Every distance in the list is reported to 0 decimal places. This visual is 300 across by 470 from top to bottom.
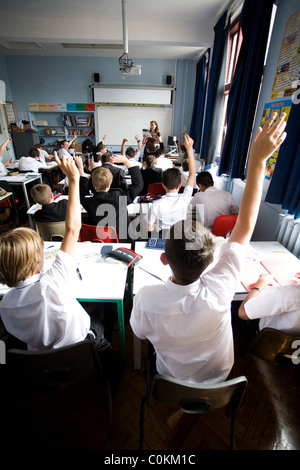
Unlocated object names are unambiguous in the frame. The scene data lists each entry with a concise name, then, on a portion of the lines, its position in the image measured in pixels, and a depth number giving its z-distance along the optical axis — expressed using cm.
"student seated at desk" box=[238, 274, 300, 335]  121
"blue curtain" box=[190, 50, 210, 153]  611
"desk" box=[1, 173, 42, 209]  446
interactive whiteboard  741
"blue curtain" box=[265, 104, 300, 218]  210
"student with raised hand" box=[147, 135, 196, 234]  250
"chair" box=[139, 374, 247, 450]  93
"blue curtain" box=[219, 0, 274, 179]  281
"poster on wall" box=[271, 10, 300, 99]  227
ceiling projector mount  372
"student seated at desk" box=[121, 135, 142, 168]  477
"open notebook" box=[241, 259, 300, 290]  159
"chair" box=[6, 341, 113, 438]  102
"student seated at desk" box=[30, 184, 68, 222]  238
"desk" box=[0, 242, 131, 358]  146
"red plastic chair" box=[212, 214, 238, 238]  228
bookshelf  737
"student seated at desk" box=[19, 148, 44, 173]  523
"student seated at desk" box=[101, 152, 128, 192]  369
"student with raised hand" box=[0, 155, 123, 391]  105
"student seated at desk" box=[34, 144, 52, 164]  612
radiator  210
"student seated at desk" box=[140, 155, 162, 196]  400
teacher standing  674
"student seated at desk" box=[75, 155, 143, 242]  234
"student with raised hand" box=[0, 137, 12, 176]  477
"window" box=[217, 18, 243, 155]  433
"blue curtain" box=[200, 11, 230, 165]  428
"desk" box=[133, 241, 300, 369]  159
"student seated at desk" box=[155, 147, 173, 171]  474
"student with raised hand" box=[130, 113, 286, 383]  93
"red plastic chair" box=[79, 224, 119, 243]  214
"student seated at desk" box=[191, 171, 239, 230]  255
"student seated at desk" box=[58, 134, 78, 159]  643
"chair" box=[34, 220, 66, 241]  239
